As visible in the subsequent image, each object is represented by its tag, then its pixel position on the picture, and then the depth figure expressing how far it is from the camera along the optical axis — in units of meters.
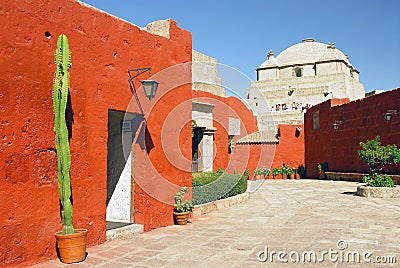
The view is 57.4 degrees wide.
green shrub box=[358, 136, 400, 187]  11.06
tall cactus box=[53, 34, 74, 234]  4.49
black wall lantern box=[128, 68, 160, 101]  5.97
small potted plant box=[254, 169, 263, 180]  20.56
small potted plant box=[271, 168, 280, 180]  20.95
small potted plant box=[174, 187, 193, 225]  6.80
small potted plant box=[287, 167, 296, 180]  20.99
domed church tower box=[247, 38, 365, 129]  30.79
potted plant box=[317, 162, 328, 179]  18.93
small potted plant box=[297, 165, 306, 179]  21.33
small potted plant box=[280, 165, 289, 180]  20.97
